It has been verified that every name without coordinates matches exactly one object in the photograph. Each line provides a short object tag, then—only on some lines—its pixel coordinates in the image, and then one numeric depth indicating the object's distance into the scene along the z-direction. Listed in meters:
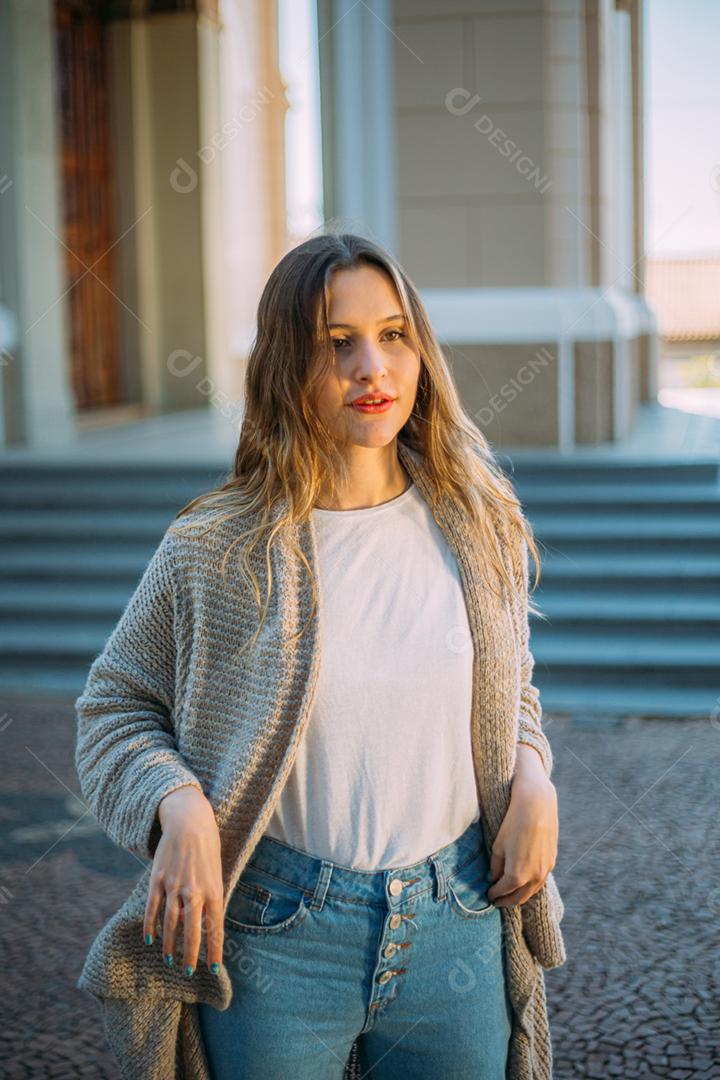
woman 1.63
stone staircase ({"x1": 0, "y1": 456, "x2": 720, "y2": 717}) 6.34
